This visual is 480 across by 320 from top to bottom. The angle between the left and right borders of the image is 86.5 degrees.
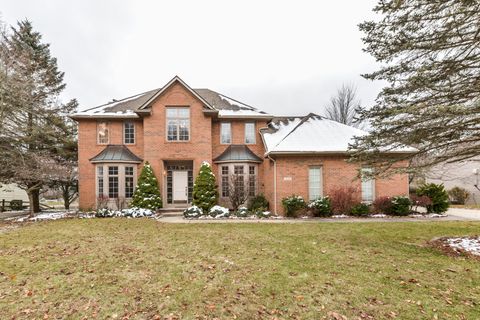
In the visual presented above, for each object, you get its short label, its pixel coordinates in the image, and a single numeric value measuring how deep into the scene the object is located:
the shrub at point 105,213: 14.25
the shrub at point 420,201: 14.09
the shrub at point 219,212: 13.91
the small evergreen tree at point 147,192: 15.06
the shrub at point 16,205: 20.33
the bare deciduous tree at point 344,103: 32.50
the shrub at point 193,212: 13.88
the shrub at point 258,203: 15.30
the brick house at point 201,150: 14.85
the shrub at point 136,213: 14.14
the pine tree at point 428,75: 6.64
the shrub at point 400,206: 14.04
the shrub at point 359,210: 13.99
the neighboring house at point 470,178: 22.78
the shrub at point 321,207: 13.76
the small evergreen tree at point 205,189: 15.01
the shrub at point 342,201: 14.05
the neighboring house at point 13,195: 26.20
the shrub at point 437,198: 14.54
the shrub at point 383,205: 14.27
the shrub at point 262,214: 13.86
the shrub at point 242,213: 13.98
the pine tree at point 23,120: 12.99
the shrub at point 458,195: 22.59
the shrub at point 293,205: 13.84
